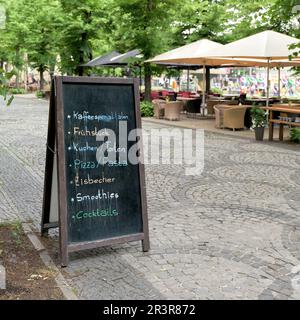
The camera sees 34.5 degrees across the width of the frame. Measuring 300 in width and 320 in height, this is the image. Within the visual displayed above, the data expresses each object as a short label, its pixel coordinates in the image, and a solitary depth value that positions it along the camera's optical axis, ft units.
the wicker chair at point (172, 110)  62.23
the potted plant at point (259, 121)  42.39
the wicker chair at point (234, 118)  49.96
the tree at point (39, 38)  114.83
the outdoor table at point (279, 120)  39.65
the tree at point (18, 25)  117.05
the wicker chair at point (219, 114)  51.16
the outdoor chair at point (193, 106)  70.03
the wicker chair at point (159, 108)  64.13
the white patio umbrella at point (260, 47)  43.37
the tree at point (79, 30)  80.18
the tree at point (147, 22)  64.54
